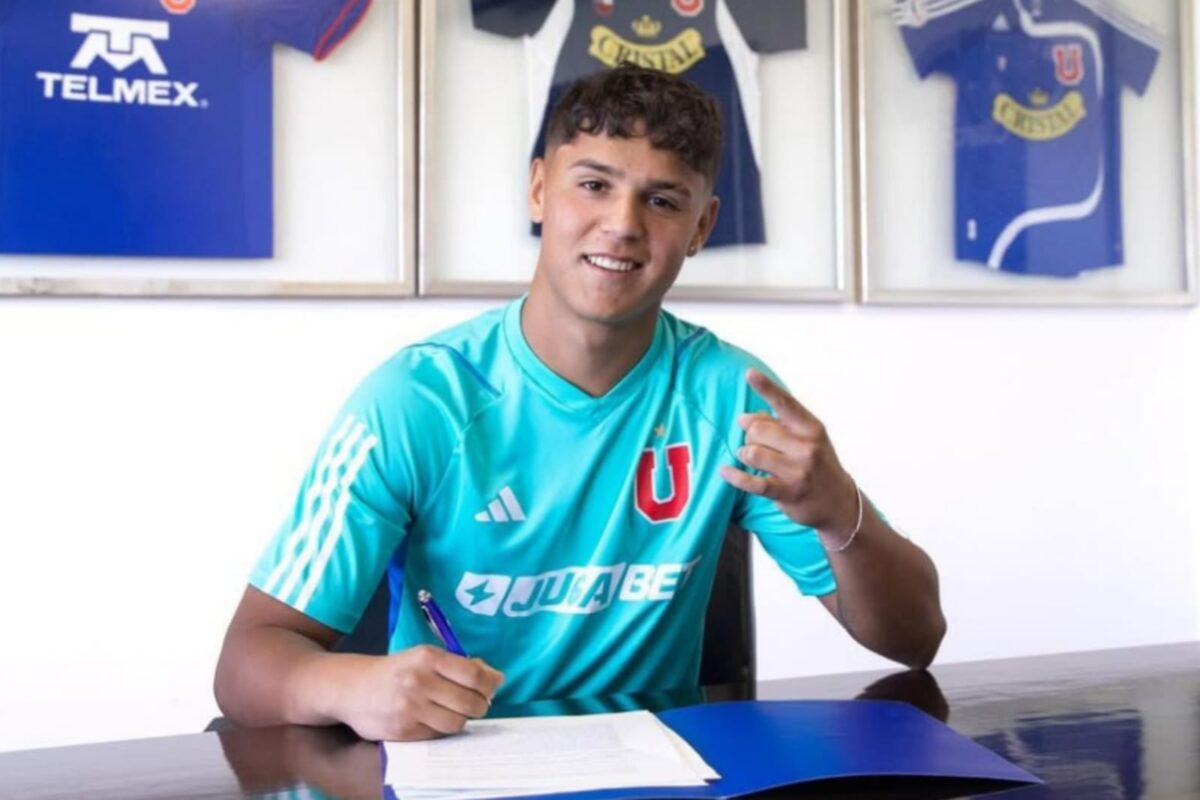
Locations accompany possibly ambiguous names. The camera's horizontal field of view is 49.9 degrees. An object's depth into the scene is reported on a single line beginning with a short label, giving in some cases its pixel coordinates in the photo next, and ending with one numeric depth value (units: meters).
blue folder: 0.83
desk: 0.84
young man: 1.20
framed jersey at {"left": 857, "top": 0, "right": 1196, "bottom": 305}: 2.46
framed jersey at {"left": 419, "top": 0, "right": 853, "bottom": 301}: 2.16
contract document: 0.81
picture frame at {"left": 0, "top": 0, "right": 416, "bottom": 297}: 2.06
